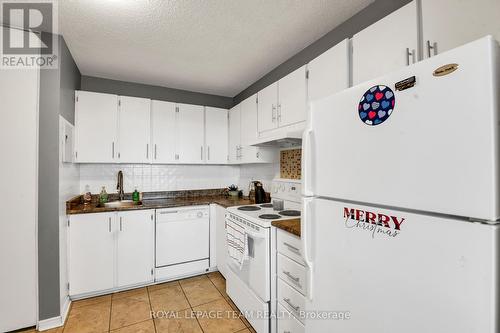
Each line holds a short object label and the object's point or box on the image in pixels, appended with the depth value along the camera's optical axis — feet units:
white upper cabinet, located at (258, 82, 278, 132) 7.87
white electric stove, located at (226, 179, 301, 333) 5.84
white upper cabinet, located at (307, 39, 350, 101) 5.28
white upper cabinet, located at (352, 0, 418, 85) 4.16
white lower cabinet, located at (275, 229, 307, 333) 4.94
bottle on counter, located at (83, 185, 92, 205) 9.19
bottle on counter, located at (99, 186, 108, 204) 9.46
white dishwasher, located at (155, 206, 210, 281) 8.92
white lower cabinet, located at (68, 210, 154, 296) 7.71
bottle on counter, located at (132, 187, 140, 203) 9.91
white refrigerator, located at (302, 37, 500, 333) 2.07
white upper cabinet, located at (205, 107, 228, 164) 11.12
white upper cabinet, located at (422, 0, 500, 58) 3.25
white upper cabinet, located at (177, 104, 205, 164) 10.52
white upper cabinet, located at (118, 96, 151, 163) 9.37
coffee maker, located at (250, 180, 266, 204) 9.41
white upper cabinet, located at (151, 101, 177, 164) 9.96
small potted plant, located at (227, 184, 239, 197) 11.67
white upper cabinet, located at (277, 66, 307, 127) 6.56
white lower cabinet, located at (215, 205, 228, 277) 9.01
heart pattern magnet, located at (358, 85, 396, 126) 2.76
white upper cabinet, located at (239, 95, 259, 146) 9.20
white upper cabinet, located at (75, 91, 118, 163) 8.67
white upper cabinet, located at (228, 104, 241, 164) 10.53
